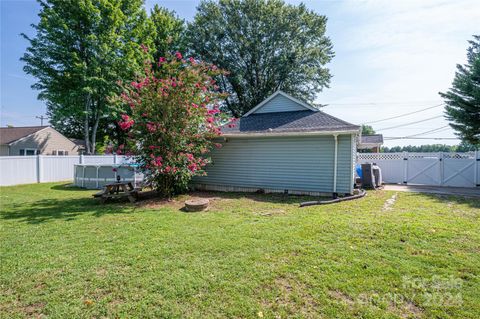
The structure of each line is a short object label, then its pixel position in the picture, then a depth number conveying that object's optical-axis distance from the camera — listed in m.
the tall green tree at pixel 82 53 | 16.78
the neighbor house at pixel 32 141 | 21.30
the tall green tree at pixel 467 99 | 12.31
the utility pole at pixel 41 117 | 36.01
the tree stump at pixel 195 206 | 6.46
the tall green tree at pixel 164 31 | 22.03
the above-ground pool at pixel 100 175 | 11.41
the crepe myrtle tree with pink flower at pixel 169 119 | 7.42
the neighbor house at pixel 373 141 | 23.01
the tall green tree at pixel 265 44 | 21.45
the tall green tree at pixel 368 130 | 58.89
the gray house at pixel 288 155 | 8.31
